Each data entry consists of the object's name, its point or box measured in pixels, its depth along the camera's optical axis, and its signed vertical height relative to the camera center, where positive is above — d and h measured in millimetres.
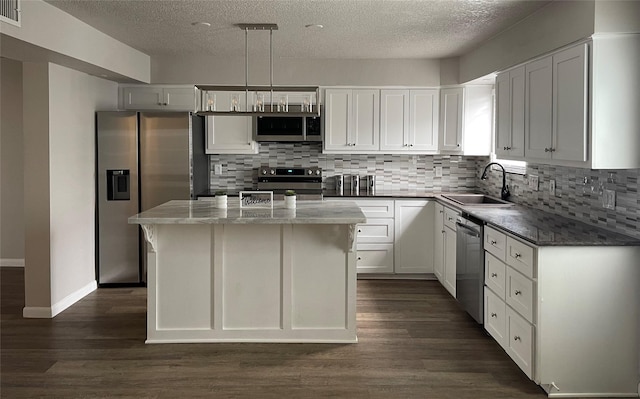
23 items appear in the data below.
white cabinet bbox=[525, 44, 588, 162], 3584 +420
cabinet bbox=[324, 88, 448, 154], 6605 +556
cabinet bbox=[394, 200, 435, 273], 6391 -699
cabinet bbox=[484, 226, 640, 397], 3383 -844
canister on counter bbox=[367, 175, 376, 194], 6906 -146
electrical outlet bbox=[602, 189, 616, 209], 3791 -180
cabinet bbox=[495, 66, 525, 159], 4602 +458
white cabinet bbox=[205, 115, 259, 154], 6648 +403
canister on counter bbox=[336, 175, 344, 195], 6934 -146
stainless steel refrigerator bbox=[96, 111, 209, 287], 6066 -68
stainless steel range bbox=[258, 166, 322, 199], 6773 -98
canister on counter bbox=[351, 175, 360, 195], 6895 -145
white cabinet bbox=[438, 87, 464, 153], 6438 +553
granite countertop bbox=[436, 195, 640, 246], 3396 -374
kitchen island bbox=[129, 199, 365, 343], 4340 -814
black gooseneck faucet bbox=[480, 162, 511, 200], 5812 -170
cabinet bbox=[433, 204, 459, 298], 5565 -747
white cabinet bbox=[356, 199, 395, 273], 6418 -724
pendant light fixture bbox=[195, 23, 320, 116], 4688 +724
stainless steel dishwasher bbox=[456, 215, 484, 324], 4527 -761
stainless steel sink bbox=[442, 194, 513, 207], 6200 -288
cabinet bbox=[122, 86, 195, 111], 6594 +815
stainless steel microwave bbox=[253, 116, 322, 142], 6539 +461
